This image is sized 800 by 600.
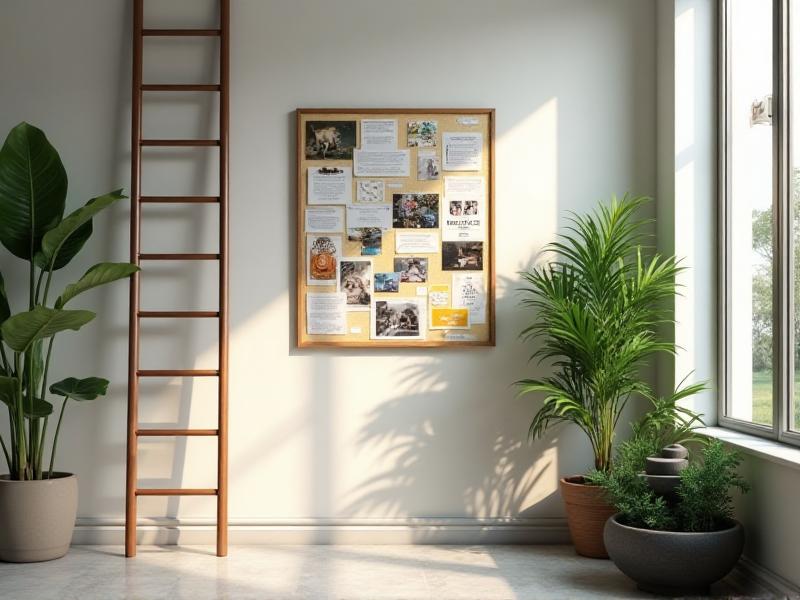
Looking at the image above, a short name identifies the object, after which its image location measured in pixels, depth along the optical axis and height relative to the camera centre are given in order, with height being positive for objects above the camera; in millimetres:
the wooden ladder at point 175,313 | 4082 +123
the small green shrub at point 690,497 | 3316 -684
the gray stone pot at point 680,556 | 3221 -866
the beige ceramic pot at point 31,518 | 3893 -904
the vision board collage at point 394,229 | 4332 +411
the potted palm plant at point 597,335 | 3938 -83
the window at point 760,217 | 3453 +416
